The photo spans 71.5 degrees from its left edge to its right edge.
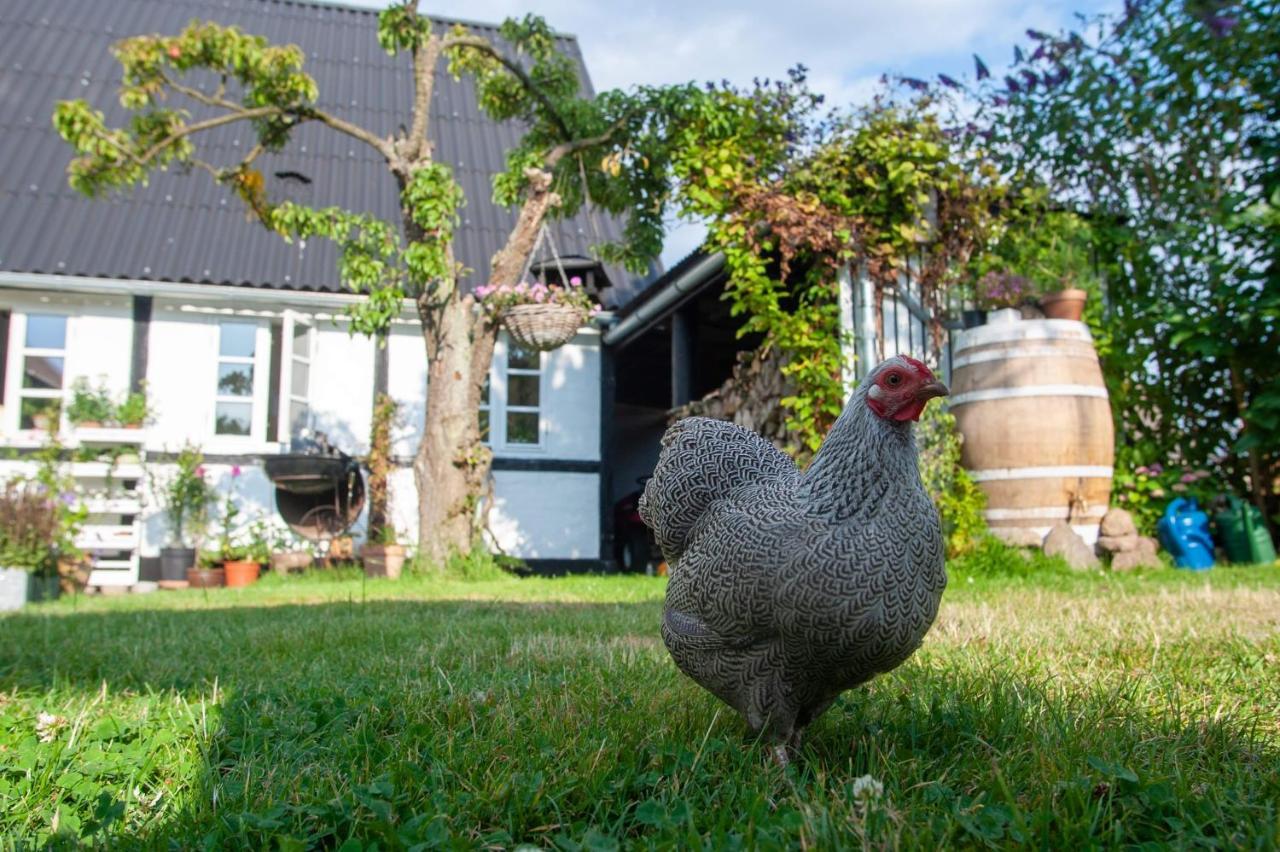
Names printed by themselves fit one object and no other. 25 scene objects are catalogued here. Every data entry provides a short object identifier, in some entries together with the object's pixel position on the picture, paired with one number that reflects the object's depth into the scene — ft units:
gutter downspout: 26.08
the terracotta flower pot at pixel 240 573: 31.32
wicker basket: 25.03
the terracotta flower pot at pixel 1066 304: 22.26
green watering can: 22.03
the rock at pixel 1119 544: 21.26
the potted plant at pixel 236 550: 31.40
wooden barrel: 21.12
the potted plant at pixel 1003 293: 22.76
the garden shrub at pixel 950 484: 21.33
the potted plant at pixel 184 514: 32.60
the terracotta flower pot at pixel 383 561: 29.22
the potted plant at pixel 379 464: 33.99
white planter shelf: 32.14
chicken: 5.96
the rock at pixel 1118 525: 21.49
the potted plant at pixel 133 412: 32.73
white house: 33.88
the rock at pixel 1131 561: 21.12
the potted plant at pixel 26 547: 23.11
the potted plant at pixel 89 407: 32.12
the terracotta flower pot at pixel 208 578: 31.81
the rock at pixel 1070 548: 20.59
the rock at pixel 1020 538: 21.27
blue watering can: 21.85
